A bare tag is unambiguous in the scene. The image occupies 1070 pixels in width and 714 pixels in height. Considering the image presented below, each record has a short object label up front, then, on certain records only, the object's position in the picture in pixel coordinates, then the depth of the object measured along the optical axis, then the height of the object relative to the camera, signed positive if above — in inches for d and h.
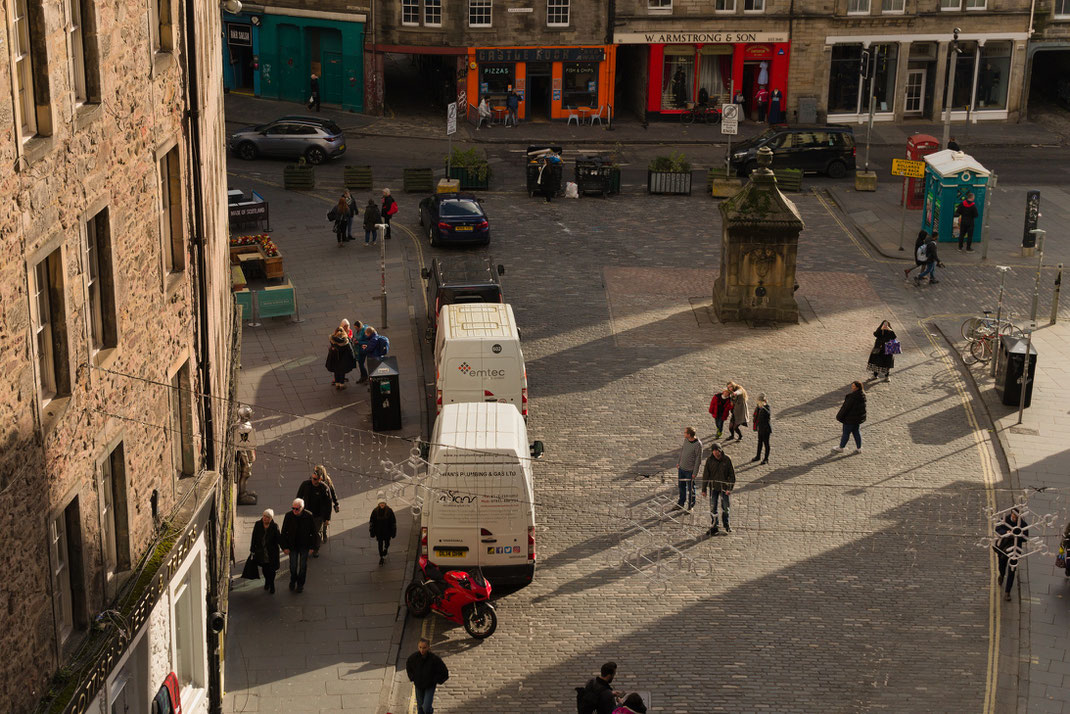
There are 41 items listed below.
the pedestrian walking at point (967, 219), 1552.7 -243.7
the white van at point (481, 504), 824.3 -291.7
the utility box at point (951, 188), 1572.3 -216.1
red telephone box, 1738.4 -207.5
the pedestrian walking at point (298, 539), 850.8 -321.9
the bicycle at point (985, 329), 1241.4 -286.8
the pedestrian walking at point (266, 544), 851.4 -324.6
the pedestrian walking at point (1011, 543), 843.4 -314.7
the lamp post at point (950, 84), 1807.3 -127.9
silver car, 1921.8 -222.9
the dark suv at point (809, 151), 1884.8 -216.7
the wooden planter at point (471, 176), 1798.7 -245.1
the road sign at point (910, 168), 1625.2 -202.7
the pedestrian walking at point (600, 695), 695.7 -331.7
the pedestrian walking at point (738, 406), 1058.7 -300.3
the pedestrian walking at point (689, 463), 931.3 -303.0
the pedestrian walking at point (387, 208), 1551.4 -247.4
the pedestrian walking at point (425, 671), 721.0 -334.2
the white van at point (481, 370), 1009.5 -266.8
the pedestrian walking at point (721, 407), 1061.8 -302.3
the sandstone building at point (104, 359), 495.5 -155.0
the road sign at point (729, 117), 1800.0 -169.4
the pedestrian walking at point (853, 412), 1025.5 -294.2
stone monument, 1325.0 -243.1
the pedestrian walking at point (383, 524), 884.6 -325.6
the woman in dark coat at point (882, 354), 1166.3 -291.8
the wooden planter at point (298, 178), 1788.9 -250.7
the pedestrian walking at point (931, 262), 1417.3 -266.7
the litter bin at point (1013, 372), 1135.6 -292.9
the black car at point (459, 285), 1199.7 -252.1
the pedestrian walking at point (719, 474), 911.7 -300.3
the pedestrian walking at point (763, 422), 1013.2 -299.0
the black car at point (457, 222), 1528.1 -254.8
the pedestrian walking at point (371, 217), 1529.8 -252.8
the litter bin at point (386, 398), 1082.7 -307.3
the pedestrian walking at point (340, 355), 1150.3 -295.4
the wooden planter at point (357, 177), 1790.1 -248.6
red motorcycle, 815.7 -341.3
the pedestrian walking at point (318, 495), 909.2 -317.8
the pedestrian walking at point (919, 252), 1429.6 -257.4
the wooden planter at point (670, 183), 1788.9 -247.3
